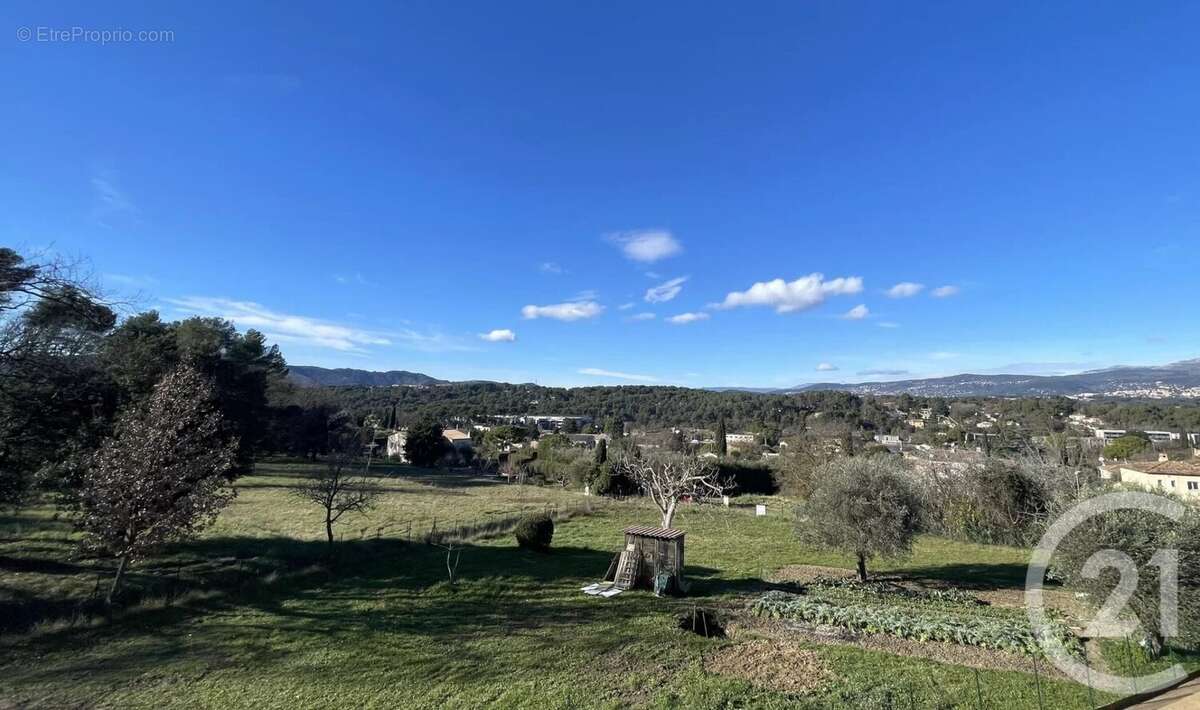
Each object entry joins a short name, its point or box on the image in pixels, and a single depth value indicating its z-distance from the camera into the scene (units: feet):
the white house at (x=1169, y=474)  100.27
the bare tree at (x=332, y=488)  53.11
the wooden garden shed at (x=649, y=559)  44.01
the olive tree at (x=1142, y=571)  24.68
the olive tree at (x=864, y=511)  41.11
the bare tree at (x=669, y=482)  59.26
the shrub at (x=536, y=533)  58.65
